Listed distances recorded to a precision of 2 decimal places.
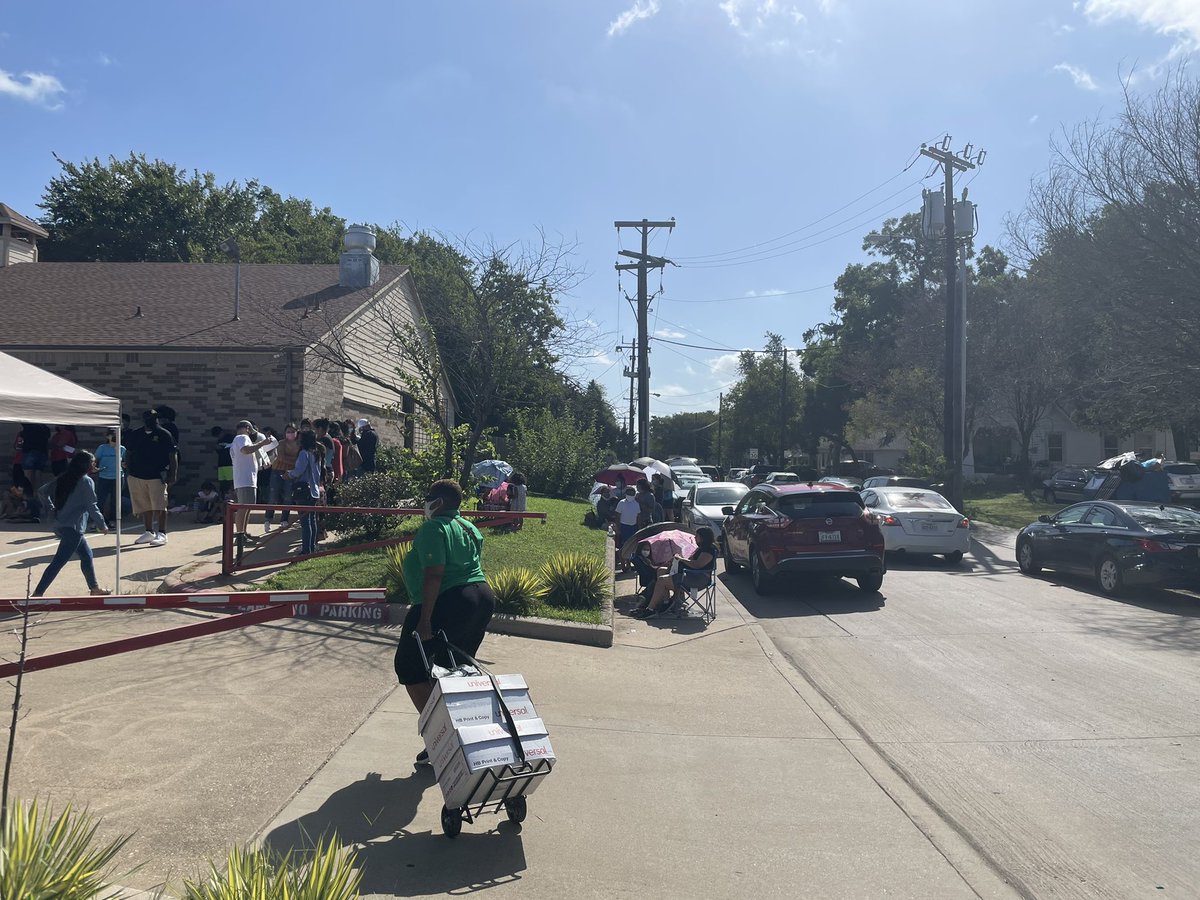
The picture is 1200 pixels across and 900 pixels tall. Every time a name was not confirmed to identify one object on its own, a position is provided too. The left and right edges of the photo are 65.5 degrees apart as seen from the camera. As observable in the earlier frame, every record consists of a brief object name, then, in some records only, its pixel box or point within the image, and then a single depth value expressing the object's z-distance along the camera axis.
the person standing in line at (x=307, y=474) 13.04
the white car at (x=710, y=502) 18.41
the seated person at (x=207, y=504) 15.90
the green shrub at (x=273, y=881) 3.10
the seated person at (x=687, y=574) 11.12
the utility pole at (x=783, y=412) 59.80
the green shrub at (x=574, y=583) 10.40
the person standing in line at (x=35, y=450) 16.73
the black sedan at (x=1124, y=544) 12.26
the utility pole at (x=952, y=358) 25.64
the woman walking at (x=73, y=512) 9.19
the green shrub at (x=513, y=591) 9.45
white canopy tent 7.86
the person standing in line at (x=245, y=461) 13.09
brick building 18.41
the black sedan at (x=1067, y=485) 34.00
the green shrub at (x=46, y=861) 2.97
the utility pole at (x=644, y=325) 34.12
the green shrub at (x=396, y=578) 9.16
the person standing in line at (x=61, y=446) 15.30
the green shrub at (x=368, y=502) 13.07
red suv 12.52
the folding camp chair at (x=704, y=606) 11.20
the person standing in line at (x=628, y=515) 14.50
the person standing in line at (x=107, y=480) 14.48
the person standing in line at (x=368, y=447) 16.38
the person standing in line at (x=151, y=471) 12.48
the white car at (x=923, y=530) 16.42
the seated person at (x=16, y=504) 15.66
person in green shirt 5.25
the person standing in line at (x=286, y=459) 13.64
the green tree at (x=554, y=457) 29.86
